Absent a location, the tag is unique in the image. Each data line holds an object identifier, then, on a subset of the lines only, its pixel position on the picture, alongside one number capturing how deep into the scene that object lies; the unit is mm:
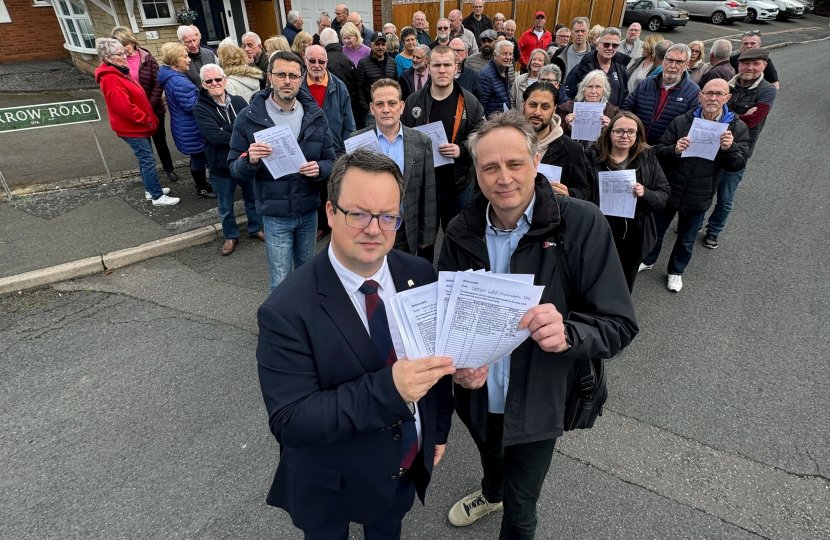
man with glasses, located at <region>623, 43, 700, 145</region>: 4957
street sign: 6082
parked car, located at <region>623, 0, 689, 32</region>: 20812
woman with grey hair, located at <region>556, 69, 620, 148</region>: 4625
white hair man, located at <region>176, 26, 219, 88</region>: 6562
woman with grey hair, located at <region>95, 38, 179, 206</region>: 5801
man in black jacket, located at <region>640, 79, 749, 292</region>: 4211
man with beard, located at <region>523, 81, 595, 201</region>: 3576
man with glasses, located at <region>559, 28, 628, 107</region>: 6209
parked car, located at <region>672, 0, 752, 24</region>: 23297
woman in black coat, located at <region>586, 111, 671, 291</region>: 3754
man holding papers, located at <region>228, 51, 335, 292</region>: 3695
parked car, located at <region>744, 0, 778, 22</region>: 23859
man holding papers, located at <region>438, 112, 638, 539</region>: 1816
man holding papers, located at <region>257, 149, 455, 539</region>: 1474
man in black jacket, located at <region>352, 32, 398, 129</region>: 7180
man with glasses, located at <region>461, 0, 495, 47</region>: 11775
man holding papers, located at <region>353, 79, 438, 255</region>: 3682
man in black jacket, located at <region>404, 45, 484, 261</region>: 4508
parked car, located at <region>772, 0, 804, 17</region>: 25188
